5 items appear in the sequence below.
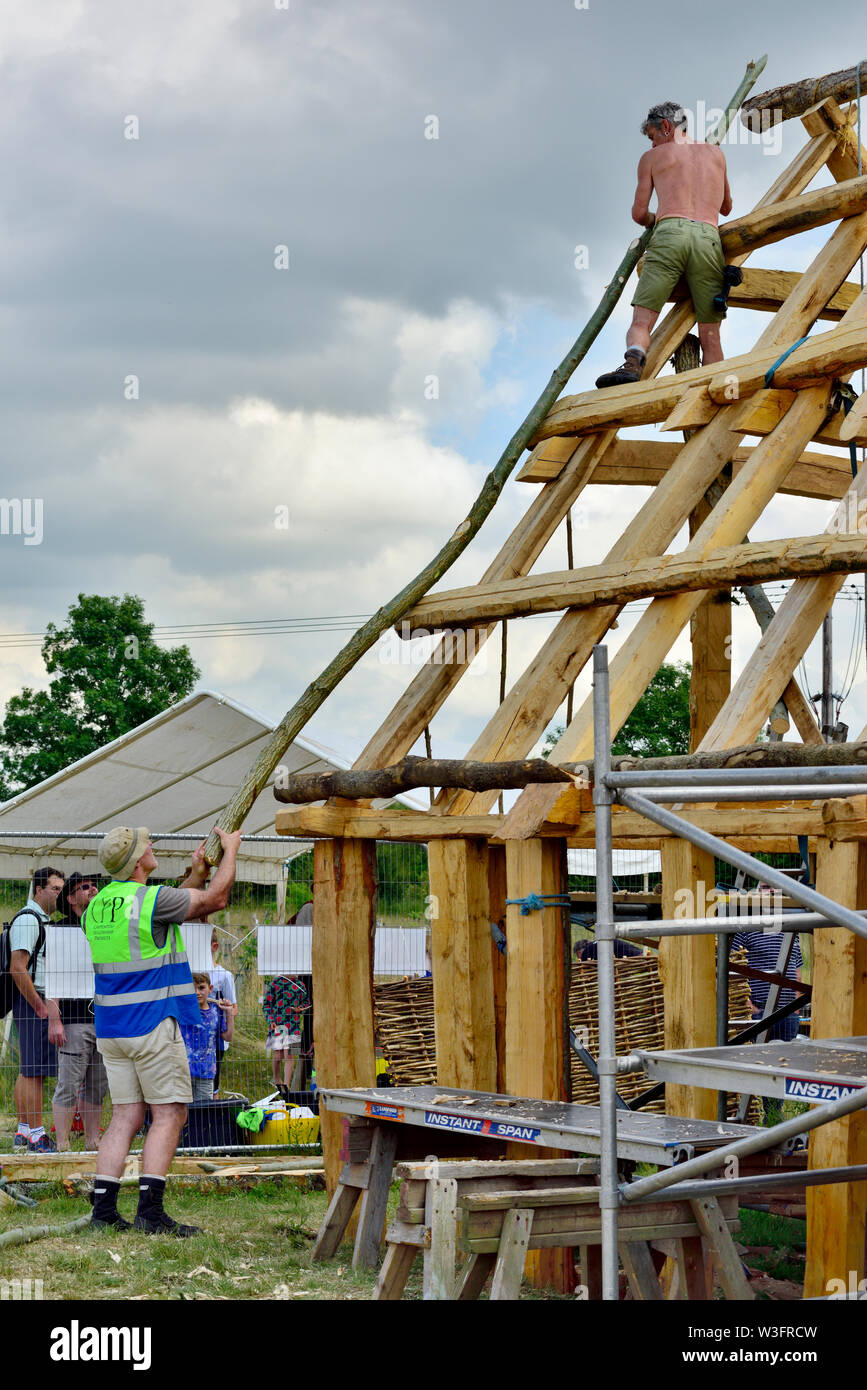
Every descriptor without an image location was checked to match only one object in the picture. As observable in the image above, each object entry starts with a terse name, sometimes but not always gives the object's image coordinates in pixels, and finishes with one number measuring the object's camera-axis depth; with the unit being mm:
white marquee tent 16500
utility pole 10430
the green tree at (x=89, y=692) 43000
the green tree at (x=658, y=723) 40344
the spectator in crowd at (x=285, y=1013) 11125
